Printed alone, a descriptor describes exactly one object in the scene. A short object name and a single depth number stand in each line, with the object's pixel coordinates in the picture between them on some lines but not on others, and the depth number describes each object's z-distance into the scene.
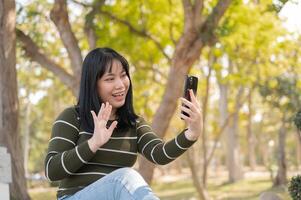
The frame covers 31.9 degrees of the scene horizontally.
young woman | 2.69
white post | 3.20
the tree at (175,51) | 8.58
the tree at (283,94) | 15.44
